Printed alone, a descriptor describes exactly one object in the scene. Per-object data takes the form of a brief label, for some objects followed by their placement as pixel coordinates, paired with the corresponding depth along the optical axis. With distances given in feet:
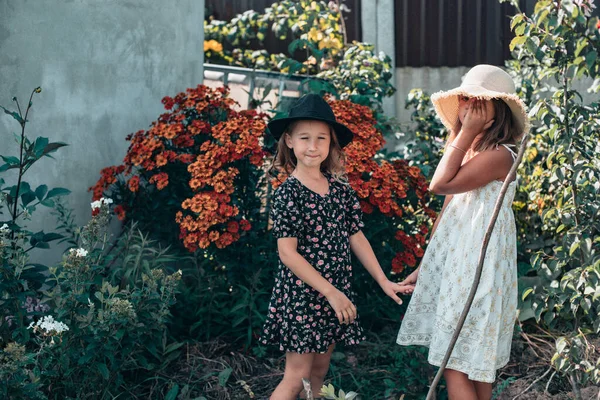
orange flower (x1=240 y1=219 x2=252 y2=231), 12.17
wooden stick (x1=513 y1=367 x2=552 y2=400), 10.98
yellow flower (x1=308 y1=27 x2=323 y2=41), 19.24
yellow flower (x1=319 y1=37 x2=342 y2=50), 19.24
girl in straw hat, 8.71
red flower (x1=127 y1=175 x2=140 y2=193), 12.52
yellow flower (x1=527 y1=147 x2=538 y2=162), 14.68
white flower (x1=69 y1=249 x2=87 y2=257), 9.21
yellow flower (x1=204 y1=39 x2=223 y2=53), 21.58
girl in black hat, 8.91
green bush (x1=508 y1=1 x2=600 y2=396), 9.97
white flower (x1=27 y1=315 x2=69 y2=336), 8.57
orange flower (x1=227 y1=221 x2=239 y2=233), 12.04
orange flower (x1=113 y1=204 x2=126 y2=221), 12.67
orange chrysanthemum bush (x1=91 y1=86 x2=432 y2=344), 12.23
